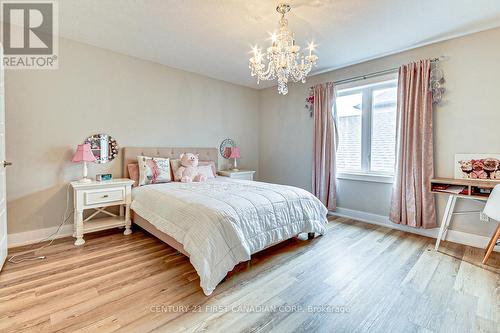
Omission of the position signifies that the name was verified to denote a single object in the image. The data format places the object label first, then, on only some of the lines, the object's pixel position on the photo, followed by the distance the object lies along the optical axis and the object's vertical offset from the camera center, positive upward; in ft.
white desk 8.11 -1.01
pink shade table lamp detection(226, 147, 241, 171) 15.21 +0.49
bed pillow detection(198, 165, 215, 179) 12.77 -0.58
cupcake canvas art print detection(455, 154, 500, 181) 8.59 -0.15
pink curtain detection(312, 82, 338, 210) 12.85 +0.84
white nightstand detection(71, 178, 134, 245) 9.03 -1.71
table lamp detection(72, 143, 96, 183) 9.18 +0.17
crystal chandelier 7.14 +3.27
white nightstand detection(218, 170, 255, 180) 14.42 -0.83
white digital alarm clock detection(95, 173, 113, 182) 10.11 -0.75
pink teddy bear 11.64 -0.49
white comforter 6.29 -1.83
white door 6.98 -0.57
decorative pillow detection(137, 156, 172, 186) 10.80 -0.47
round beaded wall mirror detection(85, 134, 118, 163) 10.38 +0.59
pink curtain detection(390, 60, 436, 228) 9.81 +0.54
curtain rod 9.76 +4.25
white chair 7.33 -1.48
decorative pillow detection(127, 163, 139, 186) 10.98 -0.57
